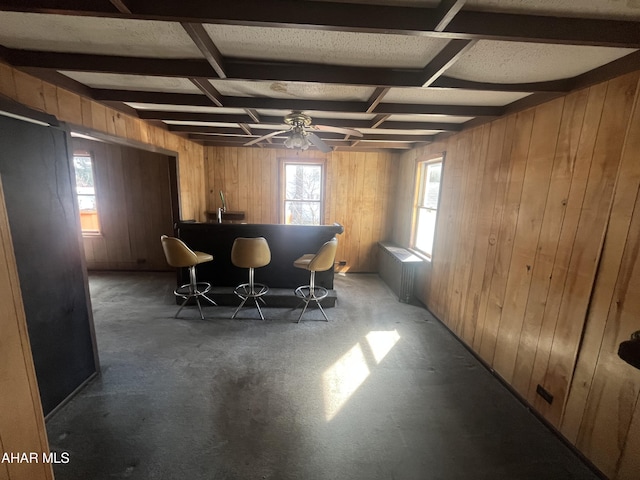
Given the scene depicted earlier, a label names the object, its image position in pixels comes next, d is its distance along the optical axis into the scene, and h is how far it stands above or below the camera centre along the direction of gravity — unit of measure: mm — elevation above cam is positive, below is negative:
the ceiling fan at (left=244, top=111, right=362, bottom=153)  2469 +614
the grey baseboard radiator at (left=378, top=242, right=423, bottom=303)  3777 -1101
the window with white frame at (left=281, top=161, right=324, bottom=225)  4957 +12
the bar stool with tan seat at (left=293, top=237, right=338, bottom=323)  2914 -797
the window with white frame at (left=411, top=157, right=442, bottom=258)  3775 -127
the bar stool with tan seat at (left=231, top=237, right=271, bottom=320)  2926 -686
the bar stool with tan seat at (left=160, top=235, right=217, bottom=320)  2832 -757
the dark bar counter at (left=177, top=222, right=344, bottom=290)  3477 -751
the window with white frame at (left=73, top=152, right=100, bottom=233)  4555 -132
